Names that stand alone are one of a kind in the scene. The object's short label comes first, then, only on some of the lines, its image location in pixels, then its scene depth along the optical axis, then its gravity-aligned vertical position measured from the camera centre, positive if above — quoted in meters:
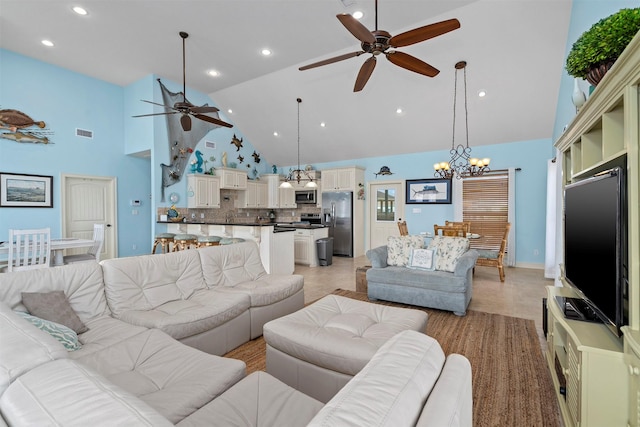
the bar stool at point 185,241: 5.31 -0.54
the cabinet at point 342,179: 7.47 +0.87
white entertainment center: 1.18 -0.60
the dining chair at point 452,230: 5.21 -0.32
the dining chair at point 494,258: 4.85 -0.76
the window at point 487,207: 6.18 +0.12
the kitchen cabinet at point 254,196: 7.85 +0.43
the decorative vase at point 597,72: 1.52 +0.75
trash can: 6.33 -0.83
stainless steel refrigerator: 7.41 -0.19
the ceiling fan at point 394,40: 2.22 +1.41
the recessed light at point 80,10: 3.77 +2.61
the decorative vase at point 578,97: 2.09 +0.84
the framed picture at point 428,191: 6.72 +0.51
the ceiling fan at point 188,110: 4.03 +1.42
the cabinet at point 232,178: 7.03 +0.82
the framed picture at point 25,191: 4.73 +0.33
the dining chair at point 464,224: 5.41 -0.22
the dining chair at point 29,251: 3.57 -0.51
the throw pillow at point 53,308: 1.80 -0.61
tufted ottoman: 1.76 -0.82
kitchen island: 4.87 -0.44
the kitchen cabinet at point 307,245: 6.36 -0.73
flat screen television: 1.30 -0.18
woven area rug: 1.83 -1.23
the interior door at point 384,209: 7.42 +0.08
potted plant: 1.37 +0.85
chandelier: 4.70 +1.25
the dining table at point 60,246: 4.03 -0.49
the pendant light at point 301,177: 7.84 +0.97
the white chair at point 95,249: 4.58 -0.61
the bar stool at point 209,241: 5.00 -0.50
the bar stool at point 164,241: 5.61 -0.57
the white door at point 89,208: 5.48 +0.06
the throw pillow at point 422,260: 3.77 -0.61
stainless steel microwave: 8.16 +0.42
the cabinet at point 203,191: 6.43 +0.45
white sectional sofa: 0.71 -0.58
